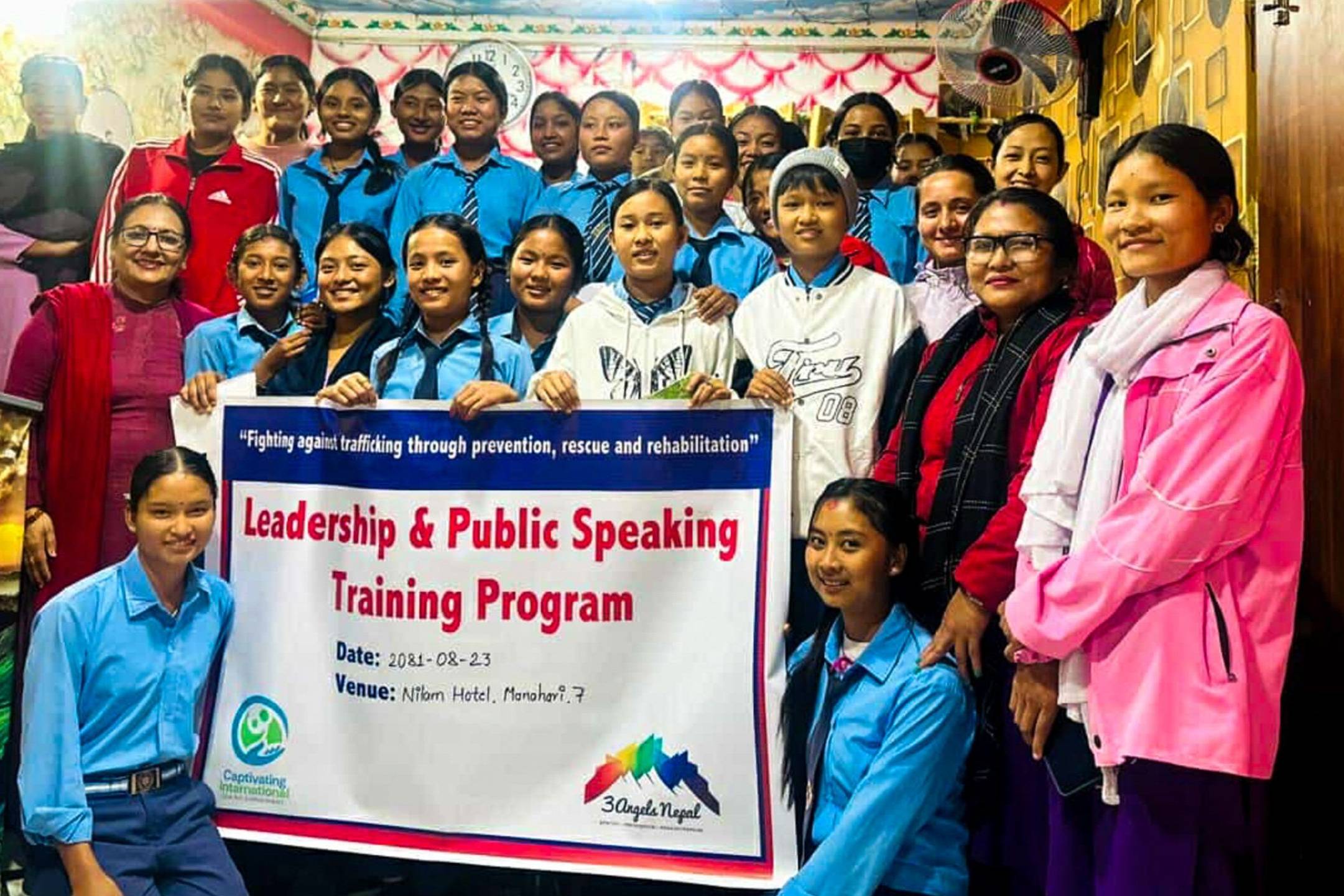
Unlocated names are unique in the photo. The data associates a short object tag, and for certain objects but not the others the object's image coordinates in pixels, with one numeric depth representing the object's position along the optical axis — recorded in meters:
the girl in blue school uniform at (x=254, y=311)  2.96
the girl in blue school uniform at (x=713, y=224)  3.10
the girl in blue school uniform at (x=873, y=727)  2.21
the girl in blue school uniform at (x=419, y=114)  3.75
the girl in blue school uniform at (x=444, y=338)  2.77
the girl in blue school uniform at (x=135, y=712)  2.45
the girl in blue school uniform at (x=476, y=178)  3.53
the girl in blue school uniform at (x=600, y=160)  3.55
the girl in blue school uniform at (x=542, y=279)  2.91
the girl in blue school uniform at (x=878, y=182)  3.38
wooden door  2.23
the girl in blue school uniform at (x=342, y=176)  3.57
